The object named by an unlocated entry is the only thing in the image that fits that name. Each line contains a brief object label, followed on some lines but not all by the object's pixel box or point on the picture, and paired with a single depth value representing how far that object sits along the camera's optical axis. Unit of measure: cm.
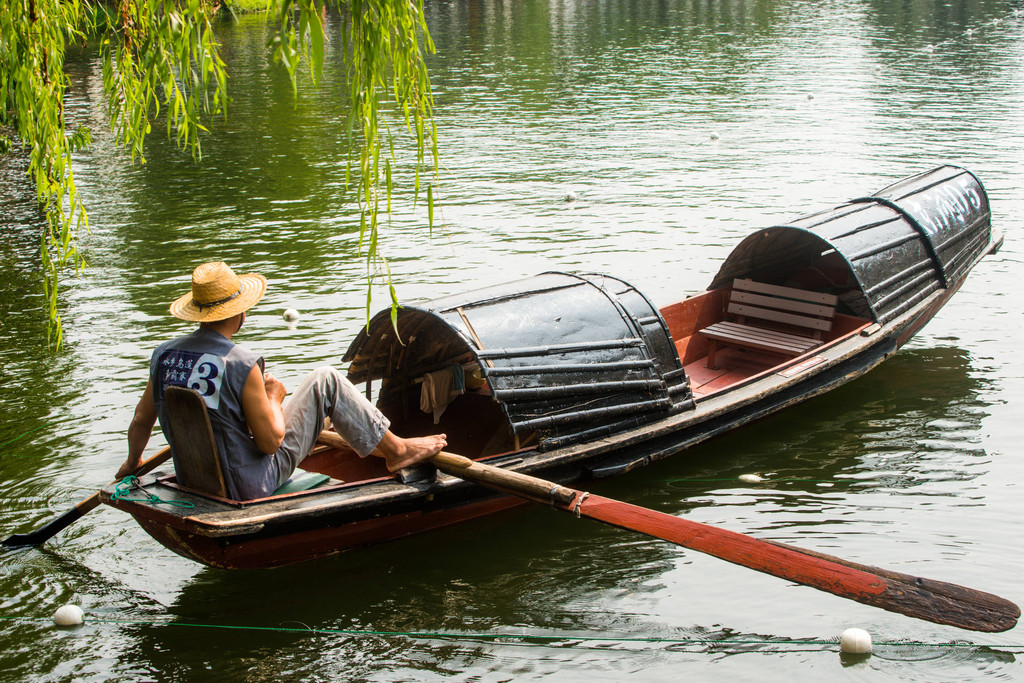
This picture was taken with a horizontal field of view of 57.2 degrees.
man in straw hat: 515
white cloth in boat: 740
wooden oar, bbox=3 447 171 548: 581
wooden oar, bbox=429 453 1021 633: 476
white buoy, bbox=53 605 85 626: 565
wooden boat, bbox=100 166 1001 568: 569
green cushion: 575
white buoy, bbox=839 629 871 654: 538
